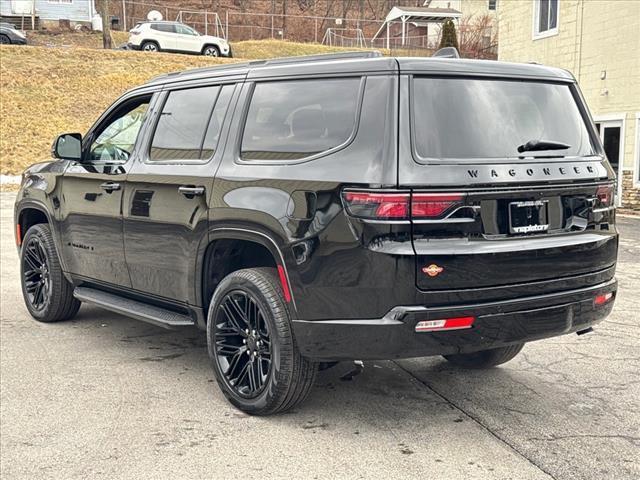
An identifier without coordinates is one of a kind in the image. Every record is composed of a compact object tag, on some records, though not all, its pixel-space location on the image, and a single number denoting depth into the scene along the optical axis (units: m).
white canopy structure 43.22
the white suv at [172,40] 33.88
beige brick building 15.92
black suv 3.60
